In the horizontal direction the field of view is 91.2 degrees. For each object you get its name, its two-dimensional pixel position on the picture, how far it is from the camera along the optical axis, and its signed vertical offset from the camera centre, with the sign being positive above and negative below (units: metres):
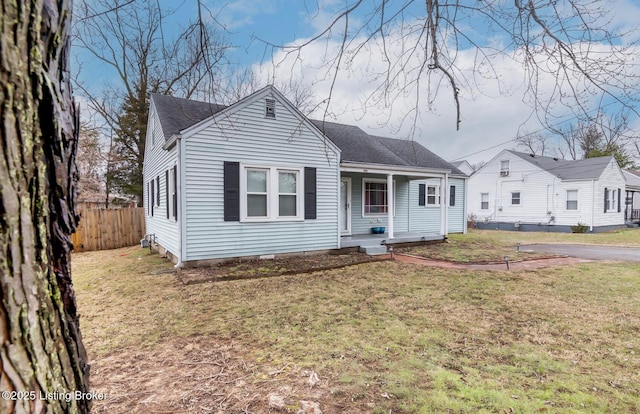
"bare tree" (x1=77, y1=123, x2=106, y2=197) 15.14 +1.98
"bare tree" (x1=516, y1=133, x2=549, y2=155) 26.55 +4.51
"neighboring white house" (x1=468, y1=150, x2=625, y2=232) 17.80 +0.32
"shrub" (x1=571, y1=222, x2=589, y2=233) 17.34 -1.65
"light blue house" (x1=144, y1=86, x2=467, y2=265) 7.55 +0.43
